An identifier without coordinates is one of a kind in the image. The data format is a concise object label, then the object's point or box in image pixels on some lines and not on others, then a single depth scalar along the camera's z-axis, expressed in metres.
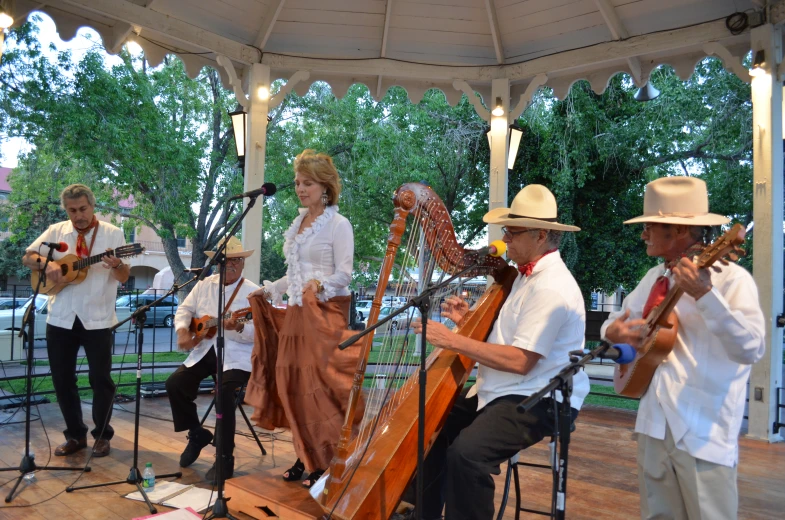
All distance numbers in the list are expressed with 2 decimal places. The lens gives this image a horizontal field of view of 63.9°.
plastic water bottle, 3.62
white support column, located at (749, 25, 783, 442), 4.85
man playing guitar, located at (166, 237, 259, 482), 4.01
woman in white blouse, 3.26
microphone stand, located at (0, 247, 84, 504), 3.41
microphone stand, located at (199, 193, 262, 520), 2.90
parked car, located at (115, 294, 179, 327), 15.44
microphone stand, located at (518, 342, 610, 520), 1.81
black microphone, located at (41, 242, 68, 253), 3.68
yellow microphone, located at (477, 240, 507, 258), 2.72
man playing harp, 2.51
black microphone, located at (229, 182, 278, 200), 3.17
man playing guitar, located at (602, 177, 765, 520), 1.89
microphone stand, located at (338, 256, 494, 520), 2.33
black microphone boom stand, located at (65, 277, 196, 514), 3.29
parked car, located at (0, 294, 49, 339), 10.56
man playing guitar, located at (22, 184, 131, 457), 4.24
